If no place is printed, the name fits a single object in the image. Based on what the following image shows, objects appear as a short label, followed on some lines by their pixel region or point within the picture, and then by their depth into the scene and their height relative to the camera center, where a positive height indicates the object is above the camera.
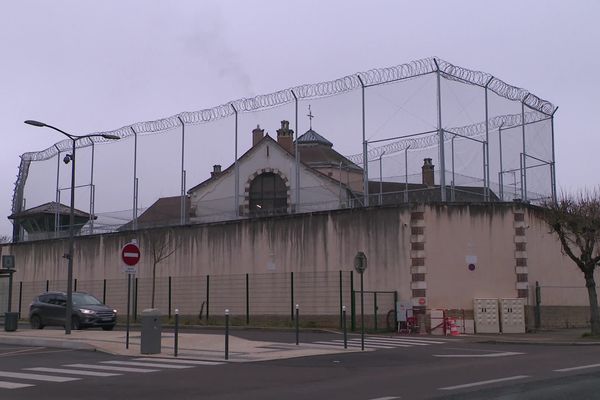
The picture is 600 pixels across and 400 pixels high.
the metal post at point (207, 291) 34.06 +0.03
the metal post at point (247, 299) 32.38 -0.32
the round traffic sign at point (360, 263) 20.58 +0.78
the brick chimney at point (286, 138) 38.62 +8.14
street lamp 25.30 +1.31
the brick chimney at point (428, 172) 31.72 +5.06
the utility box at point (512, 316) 28.22 -0.88
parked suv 28.92 -0.77
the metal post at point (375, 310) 28.72 -0.67
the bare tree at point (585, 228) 25.73 +2.17
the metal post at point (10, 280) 28.98 +0.46
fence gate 28.81 -0.73
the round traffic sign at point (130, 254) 19.50 +0.98
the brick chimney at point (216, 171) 39.03 +6.19
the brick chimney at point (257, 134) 38.47 +8.13
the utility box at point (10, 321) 27.38 -1.06
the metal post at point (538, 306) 30.22 -0.54
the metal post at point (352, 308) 28.03 -0.58
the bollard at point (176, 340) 18.58 -1.18
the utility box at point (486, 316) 28.14 -0.88
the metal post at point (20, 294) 41.94 -0.11
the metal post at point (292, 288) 31.55 +0.17
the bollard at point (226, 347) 17.79 -1.29
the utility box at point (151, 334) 18.89 -1.04
